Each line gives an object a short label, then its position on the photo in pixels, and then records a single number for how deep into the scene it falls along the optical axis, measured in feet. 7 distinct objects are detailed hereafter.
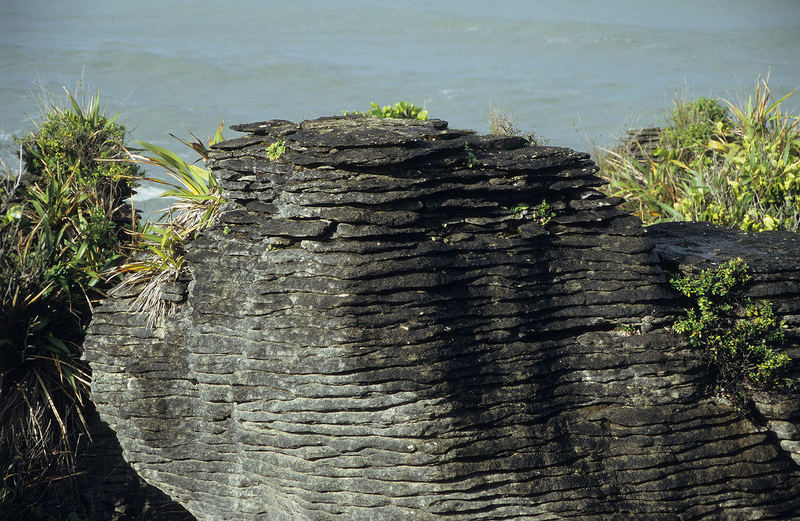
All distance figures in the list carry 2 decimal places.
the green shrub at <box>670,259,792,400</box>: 38.65
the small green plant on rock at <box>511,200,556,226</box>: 38.65
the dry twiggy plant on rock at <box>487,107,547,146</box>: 73.36
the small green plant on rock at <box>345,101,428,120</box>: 54.24
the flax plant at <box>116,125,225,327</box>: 46.24
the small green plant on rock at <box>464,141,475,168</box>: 38.37
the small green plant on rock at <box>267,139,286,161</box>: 41.24
